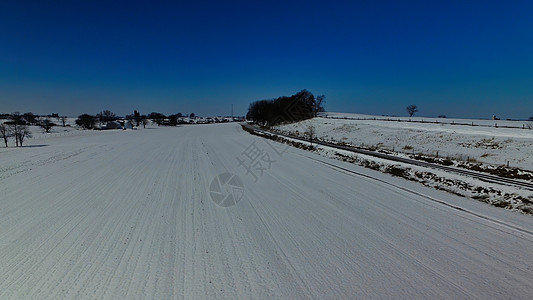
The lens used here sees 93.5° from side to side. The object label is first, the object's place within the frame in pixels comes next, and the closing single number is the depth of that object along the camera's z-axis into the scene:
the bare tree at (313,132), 56.08
